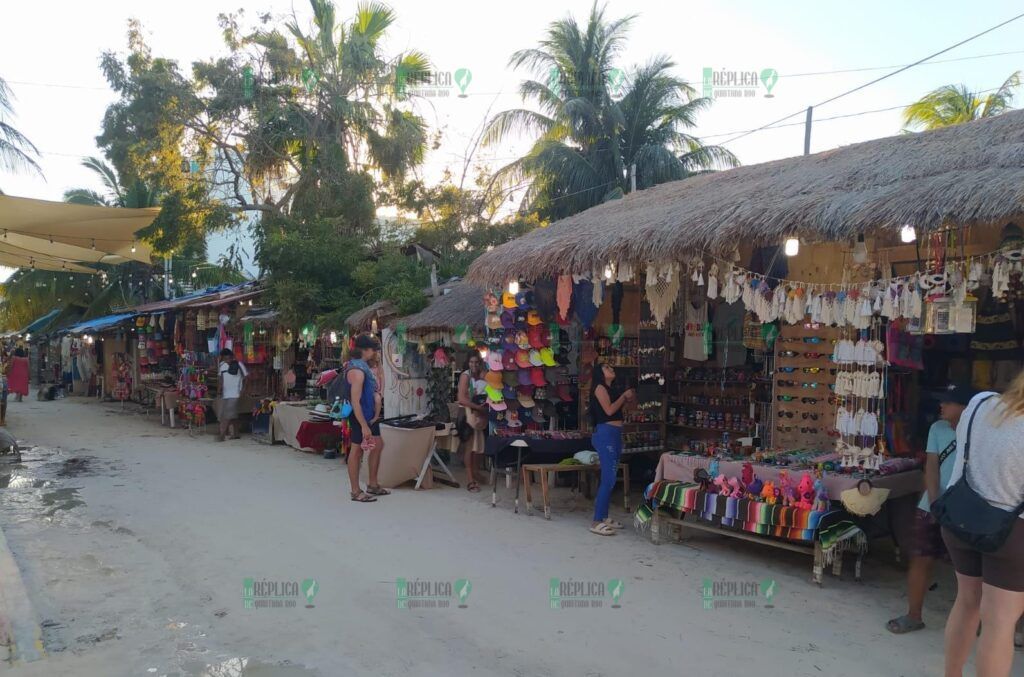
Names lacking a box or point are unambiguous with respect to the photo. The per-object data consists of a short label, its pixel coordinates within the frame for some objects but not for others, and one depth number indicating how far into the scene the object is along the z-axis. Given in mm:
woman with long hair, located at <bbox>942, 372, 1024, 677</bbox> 3000
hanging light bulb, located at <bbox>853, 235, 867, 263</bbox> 5934
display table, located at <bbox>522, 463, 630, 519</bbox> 7554
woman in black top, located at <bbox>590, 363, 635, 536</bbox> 6879
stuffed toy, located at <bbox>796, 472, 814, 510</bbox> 5684
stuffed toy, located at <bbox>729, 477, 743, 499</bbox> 6102
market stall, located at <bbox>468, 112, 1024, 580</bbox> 5496
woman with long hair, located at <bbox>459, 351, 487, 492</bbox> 9273
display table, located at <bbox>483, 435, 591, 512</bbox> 7961
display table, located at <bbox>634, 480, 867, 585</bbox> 5488
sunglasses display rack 7191
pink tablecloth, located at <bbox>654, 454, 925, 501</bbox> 5711
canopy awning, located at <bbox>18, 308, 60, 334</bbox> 27781
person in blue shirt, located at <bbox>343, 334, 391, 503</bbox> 7938
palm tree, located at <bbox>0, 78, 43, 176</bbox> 13258
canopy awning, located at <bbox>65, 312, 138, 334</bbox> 19953
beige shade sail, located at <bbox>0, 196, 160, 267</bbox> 12148
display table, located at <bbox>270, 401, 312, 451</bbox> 12516
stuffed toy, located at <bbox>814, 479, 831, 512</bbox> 5602
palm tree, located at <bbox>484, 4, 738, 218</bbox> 21391
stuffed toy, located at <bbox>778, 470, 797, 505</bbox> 5809
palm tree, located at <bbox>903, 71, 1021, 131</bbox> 18234
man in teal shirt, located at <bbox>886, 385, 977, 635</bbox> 4402
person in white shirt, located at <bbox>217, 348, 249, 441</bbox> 13570
